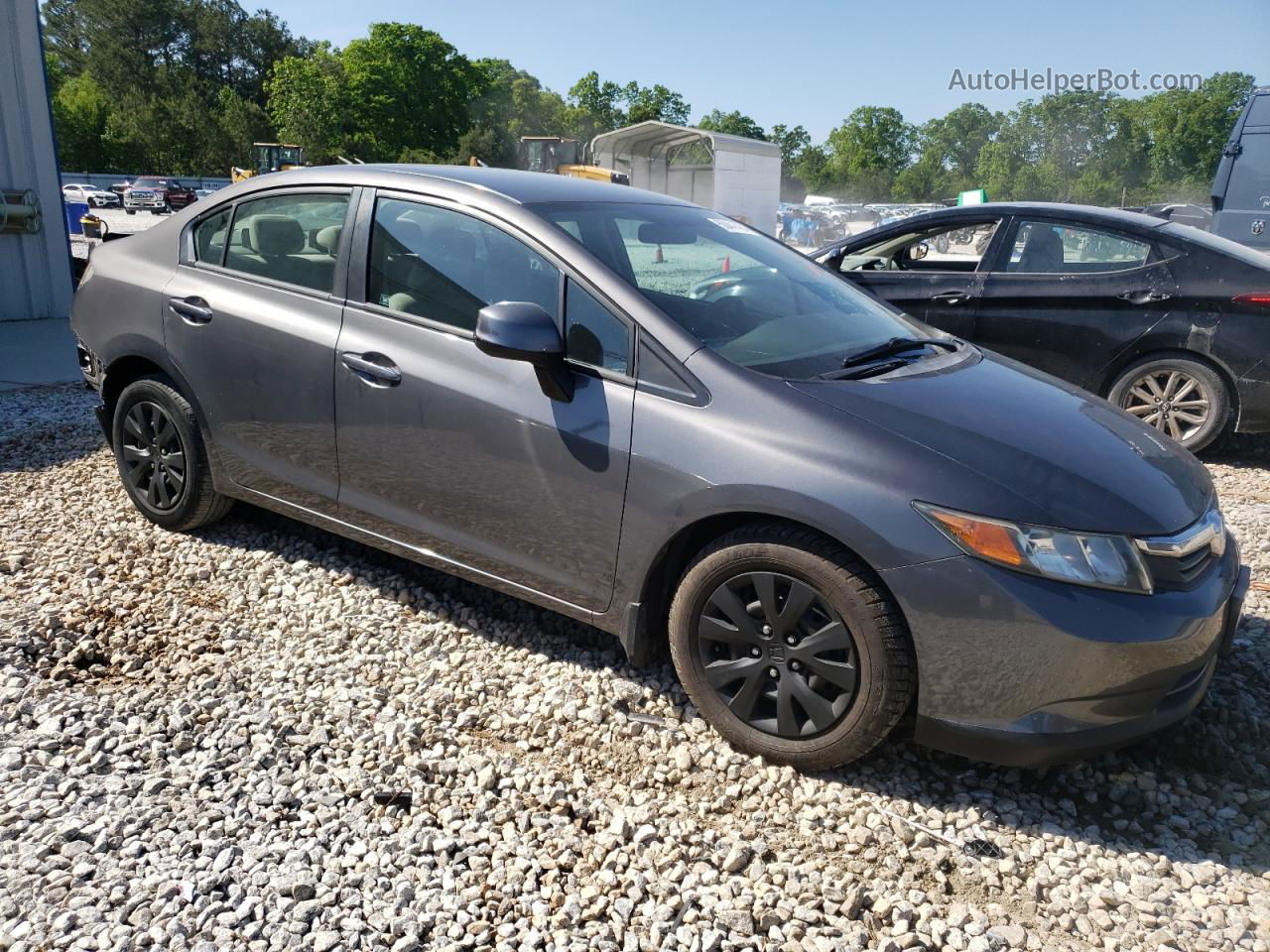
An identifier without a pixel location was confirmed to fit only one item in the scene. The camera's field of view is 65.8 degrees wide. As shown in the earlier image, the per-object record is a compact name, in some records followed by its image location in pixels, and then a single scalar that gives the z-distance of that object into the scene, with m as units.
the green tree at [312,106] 75.12
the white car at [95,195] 38.59
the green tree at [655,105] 111.12
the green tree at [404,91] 77.62
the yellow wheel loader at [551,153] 39.38
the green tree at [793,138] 111.56
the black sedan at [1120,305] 5.94
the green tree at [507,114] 82.38
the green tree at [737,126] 109.38
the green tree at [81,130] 65.25
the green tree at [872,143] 96.31
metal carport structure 29.72
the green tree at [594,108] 111.50
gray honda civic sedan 2.51
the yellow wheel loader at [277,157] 36.56
